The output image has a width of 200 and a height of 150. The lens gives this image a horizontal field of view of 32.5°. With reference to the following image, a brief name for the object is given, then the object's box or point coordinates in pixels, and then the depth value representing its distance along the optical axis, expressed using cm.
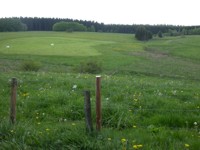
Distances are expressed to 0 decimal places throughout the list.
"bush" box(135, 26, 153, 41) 14262
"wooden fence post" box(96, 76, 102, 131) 725
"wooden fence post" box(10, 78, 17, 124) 789
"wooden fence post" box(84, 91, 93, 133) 701
